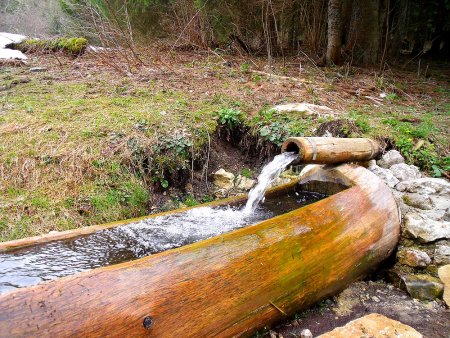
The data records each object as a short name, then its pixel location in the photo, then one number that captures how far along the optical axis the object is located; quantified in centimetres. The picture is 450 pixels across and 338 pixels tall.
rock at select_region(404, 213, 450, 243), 288
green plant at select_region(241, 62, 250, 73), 736
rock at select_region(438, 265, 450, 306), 253
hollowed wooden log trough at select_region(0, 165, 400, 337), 147
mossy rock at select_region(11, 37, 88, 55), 908
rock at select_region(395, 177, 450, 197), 327
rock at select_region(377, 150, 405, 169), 381
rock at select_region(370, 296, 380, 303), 261
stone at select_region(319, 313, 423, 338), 213
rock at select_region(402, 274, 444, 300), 259
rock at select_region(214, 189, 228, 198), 448
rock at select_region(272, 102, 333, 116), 491
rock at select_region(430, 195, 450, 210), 314
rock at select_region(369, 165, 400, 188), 351
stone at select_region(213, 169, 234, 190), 457
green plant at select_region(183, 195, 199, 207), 421
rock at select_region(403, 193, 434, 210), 318
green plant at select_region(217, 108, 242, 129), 494
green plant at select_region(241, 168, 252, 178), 473
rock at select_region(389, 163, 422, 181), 359
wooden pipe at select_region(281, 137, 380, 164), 293
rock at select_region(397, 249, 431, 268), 281
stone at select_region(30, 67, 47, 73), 782
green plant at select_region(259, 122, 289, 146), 455
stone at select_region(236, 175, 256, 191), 460
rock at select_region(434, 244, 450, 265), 277
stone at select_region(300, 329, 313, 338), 222
